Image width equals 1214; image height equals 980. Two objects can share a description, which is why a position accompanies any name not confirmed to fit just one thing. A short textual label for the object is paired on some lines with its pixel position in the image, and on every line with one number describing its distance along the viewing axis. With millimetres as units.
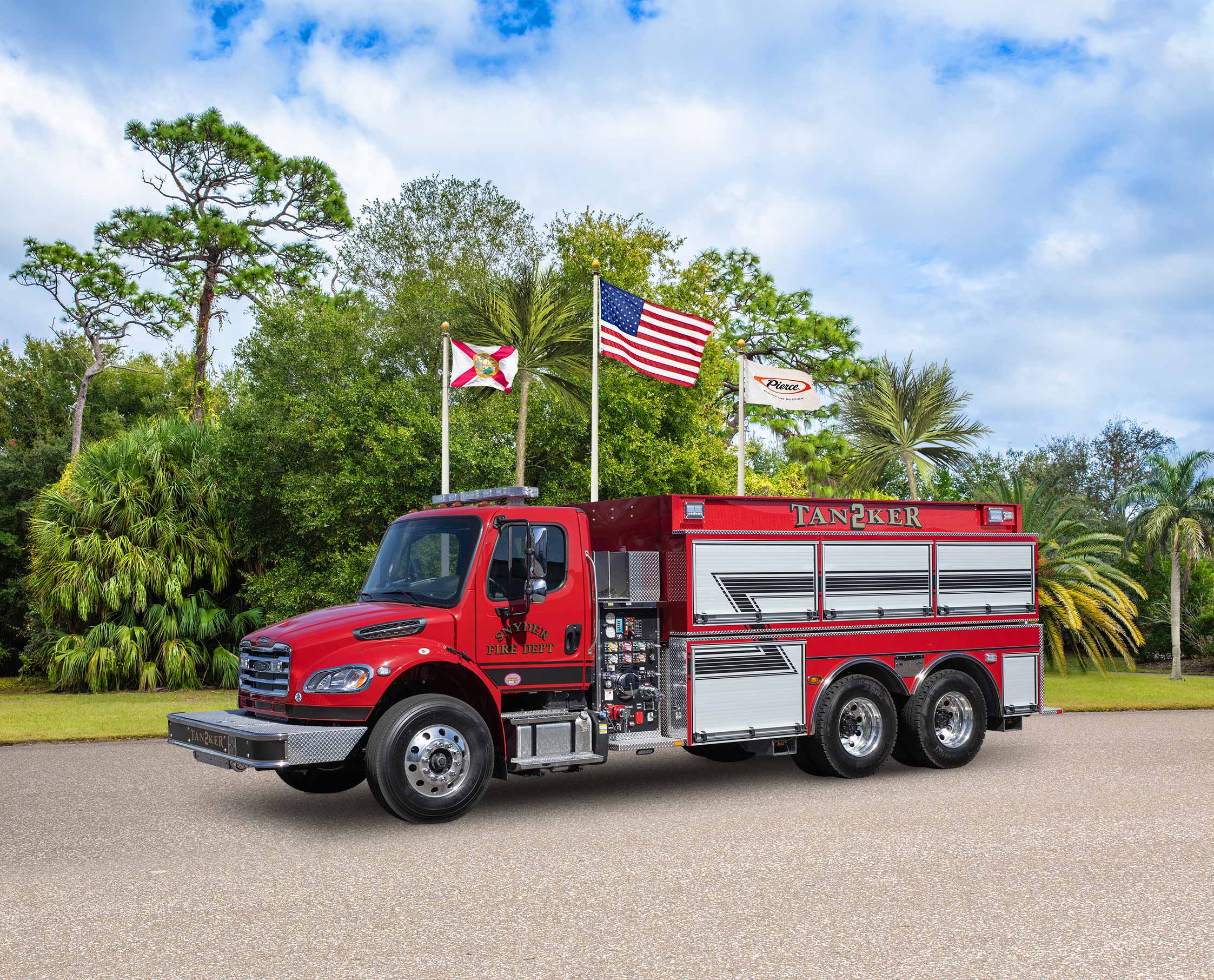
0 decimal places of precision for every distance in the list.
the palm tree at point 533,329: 20328
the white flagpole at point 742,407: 15891
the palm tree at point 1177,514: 24672
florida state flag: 17016
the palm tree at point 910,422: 25031
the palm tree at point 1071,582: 23859
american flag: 17109
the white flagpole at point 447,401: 15508
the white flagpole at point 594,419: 15359
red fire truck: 8617
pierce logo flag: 16438
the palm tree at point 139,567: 21375
